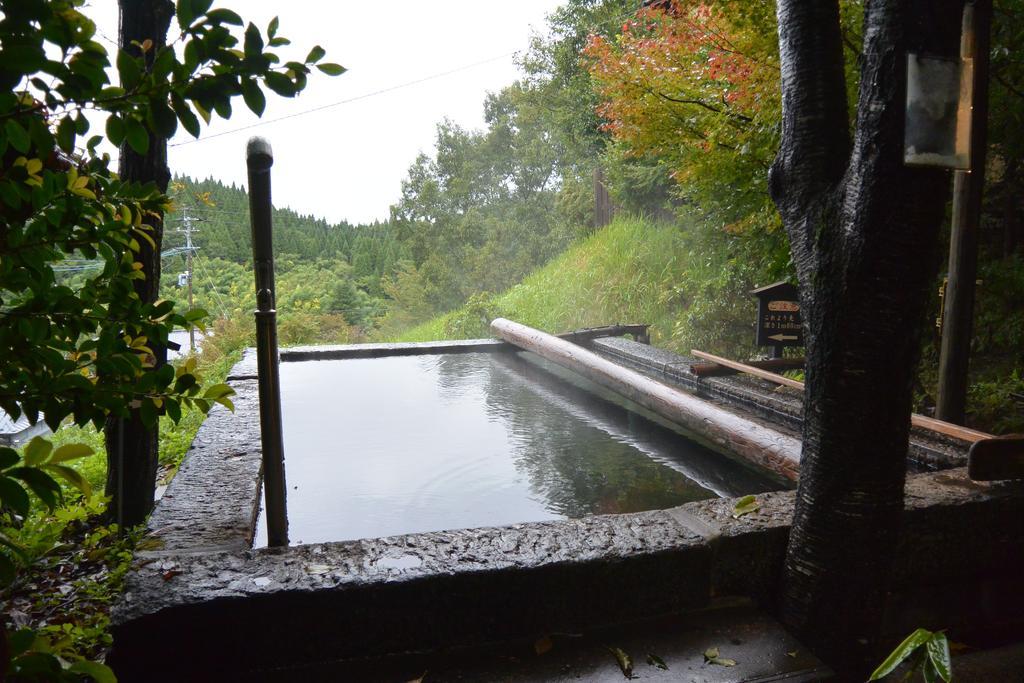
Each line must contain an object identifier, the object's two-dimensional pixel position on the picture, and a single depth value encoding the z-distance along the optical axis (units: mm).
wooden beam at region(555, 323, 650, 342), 6465
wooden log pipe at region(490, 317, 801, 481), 2820
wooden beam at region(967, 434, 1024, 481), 2262
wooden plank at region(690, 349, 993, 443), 2869
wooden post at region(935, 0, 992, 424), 3477
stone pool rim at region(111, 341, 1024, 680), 1680
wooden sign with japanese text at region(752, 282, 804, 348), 4677
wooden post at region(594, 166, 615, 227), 13242
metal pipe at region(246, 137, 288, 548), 2141
